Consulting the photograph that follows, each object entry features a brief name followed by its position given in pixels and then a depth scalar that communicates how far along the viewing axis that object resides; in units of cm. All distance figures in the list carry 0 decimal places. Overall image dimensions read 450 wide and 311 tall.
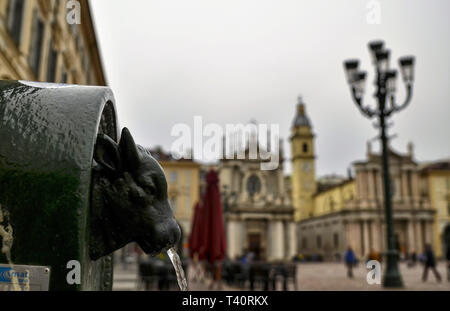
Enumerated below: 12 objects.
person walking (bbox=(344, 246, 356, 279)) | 2028
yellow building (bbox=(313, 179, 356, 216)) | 5864
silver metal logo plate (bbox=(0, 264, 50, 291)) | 130
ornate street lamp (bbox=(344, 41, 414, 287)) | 1118
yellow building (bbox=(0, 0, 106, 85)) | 1025
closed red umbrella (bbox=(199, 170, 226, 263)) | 1165
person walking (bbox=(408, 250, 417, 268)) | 3299
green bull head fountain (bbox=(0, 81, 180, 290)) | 130
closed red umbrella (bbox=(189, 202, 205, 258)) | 1284
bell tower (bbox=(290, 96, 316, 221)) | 6669
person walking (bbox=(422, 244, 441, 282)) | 1573
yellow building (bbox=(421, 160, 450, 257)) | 5712
